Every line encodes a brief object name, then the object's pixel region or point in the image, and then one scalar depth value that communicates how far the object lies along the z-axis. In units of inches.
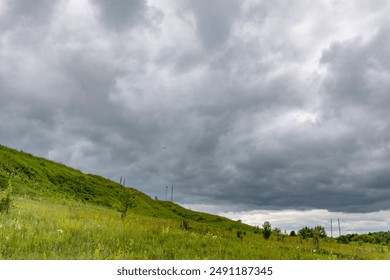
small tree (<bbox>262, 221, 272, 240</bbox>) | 1152.2
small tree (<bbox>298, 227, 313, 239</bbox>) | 1648.6
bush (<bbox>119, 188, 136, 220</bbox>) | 970.1
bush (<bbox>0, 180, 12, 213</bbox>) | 638.5
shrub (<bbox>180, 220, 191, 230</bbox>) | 848.5
